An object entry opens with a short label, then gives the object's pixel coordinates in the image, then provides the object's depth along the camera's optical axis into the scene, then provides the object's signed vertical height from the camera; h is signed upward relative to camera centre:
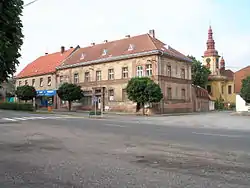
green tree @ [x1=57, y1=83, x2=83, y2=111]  48.06 +2.08
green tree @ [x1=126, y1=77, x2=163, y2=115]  37.72 +1.76
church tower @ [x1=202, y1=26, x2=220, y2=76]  91.31 +14.35
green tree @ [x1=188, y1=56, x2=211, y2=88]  76.62 +7.94
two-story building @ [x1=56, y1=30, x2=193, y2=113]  44.56 +5.30
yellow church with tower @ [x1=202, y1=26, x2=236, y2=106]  88.26 +7.40
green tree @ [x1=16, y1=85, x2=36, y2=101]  55.59 +2.30
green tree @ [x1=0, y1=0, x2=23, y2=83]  8.12 +2.06
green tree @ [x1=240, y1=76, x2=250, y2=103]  39.09 +1.91
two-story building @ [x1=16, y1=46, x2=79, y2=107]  60.09 +6.11
